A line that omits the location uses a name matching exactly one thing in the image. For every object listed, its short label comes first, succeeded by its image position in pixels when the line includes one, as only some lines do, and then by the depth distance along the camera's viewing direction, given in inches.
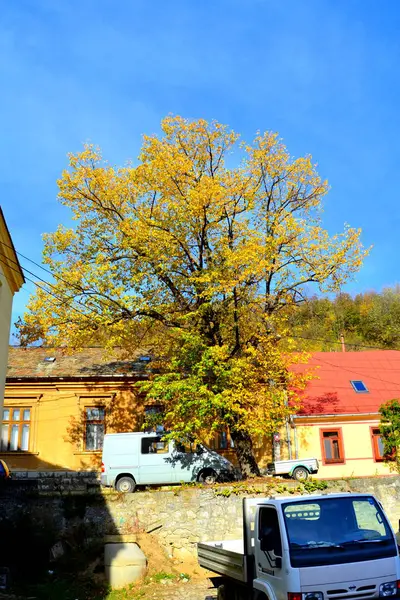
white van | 730.8
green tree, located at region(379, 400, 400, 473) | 861.8
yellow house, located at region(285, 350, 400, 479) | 912.9
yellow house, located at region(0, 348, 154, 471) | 918.4
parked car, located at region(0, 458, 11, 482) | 715.2
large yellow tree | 664.4
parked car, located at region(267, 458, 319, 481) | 778.2
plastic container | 499.8
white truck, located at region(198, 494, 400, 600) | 242.2
